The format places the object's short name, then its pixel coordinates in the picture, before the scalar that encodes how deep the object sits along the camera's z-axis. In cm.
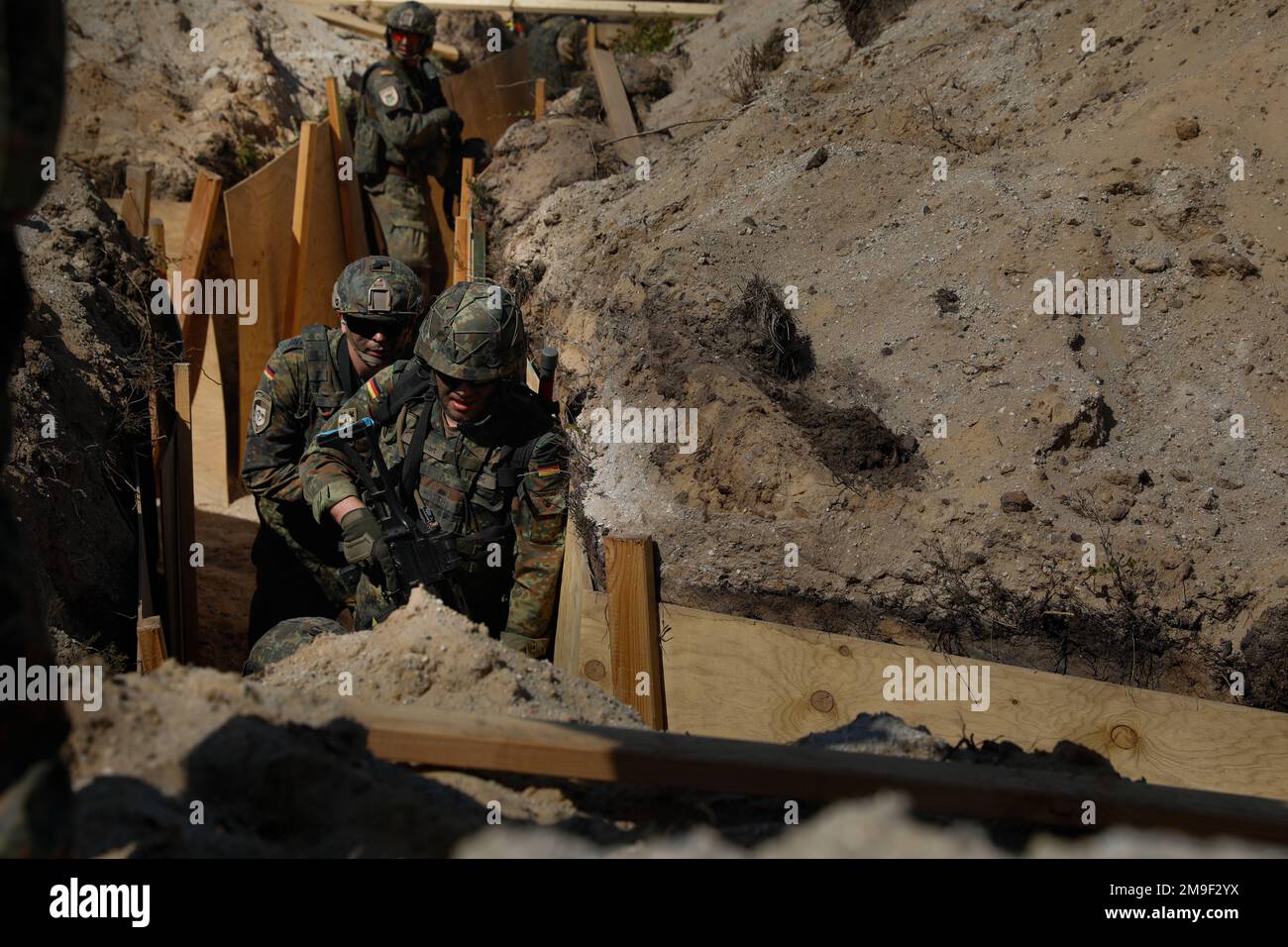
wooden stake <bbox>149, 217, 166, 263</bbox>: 757
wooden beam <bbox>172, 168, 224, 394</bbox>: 778
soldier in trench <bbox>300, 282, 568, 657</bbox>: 472
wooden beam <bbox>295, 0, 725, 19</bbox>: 1202
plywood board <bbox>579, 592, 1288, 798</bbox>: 362
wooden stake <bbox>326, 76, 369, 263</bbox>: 947
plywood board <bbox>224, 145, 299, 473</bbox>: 836
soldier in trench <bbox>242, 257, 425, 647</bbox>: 556
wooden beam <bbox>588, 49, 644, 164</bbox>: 908
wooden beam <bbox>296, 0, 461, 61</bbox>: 1214
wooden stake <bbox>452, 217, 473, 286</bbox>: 783
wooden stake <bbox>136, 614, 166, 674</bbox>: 451
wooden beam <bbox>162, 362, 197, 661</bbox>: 595
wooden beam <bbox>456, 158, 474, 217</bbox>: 859
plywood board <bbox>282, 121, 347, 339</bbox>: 888
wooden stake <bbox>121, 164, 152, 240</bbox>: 770
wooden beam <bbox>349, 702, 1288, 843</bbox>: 255
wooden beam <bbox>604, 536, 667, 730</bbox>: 396
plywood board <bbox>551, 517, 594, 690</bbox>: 413
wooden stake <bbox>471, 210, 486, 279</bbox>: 767
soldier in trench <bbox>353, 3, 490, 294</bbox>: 938
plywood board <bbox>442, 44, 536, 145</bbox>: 1072
